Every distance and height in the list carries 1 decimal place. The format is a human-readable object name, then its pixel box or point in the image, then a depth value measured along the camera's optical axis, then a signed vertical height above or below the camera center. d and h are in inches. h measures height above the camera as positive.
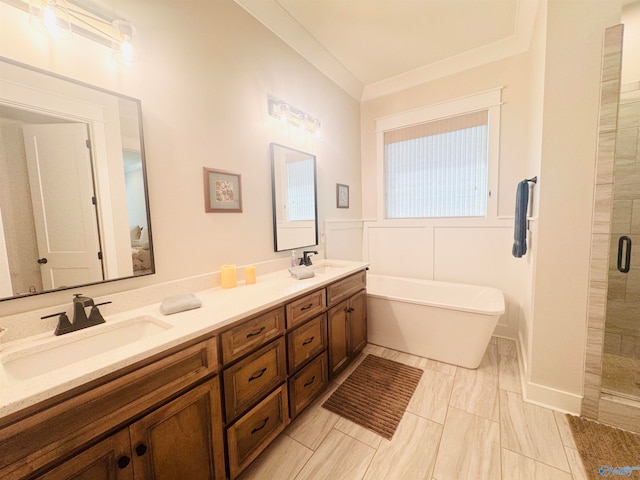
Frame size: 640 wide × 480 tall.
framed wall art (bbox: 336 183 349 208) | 117.5 +11.0
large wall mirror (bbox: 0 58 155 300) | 38.7 +6.9
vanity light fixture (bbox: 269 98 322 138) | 83.3 +35.3
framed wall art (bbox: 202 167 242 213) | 65.0 +8.2
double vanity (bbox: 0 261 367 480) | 27.8 -23.1
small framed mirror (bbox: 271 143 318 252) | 85.2 +7.9
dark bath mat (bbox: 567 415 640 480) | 50.8 -50.2
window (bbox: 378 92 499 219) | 109.2 +25.4
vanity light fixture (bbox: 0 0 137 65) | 40.4 +34.0
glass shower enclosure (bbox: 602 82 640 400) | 78.4 -16.3
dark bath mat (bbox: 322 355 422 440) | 65.9 -50.4
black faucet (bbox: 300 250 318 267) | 89.7 -13.3
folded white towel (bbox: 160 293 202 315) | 48.9 -15.4
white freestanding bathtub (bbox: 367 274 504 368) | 84.0 -36.1
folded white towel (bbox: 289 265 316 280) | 74.6 -15.0
